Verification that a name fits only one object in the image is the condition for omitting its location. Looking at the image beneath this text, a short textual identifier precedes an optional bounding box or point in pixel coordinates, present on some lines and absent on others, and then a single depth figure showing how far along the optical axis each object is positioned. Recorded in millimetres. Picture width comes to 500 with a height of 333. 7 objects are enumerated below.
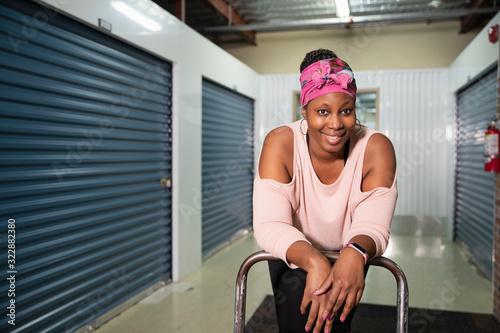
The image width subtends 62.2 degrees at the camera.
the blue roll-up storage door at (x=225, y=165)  5070
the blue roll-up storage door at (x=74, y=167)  2336
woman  1156
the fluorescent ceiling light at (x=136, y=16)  3113
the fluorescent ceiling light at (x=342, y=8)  5125
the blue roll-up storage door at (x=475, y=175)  4375
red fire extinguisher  3258
